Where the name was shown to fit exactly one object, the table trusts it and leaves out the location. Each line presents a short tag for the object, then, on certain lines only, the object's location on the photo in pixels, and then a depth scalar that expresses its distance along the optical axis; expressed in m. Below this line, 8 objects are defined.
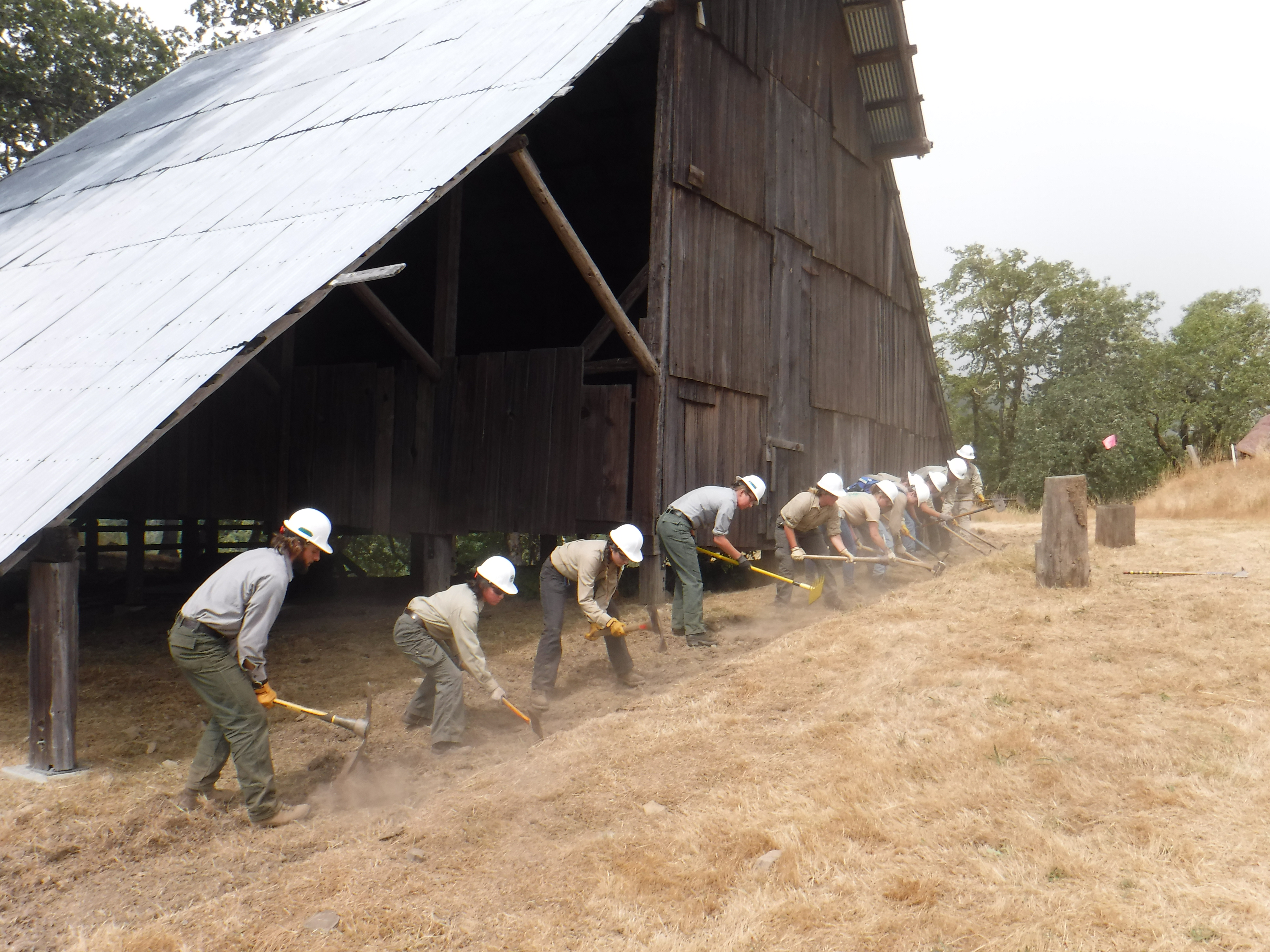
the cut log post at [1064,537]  10.47
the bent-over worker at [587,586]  8.17
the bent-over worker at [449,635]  7.16
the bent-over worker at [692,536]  10.10
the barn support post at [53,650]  6.28
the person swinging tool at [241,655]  5.84
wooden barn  7.86
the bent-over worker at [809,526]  11.62
